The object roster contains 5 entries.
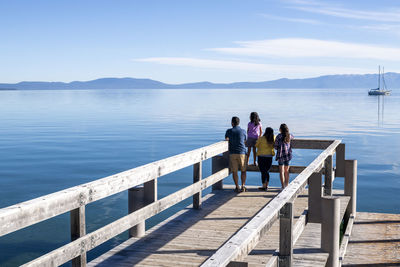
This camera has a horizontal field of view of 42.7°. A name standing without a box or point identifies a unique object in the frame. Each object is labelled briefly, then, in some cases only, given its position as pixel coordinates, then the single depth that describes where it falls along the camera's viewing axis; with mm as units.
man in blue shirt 9766
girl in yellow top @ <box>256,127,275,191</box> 10250
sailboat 186625
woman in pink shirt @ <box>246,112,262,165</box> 10820
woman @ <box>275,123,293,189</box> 9922
